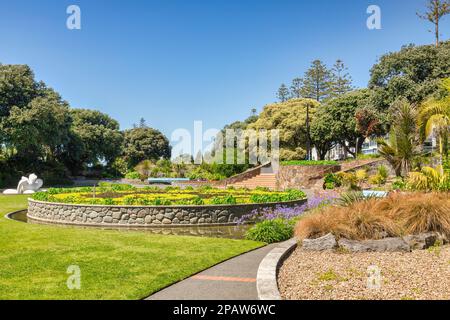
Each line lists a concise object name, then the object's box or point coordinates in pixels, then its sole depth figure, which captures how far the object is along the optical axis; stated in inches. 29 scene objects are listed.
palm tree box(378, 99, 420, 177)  708.7
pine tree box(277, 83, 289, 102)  2497.5
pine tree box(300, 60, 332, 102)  2338.8
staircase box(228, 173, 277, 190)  1288.6
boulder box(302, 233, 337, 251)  327.0
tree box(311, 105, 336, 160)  1574.8
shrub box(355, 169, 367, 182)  979.3
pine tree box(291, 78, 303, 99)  2420.3
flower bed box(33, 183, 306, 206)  563.2
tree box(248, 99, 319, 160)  1642.5
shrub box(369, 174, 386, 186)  924.0
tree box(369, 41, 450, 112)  1202.6
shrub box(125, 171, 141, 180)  1781.3
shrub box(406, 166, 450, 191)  532.4
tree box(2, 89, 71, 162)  1362.0
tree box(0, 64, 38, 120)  1433.3
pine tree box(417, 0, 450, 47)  1455.5
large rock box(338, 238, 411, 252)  322.7
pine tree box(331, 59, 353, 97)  2323.5
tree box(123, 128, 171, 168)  2568.9
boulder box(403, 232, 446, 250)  329.4
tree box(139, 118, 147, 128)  3924.7
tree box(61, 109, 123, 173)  1973.4
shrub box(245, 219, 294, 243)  402.3
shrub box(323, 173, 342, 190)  986.1
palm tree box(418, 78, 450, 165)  589.3
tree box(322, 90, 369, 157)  1535.4
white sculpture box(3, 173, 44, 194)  1118.4
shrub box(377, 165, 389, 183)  944.5
